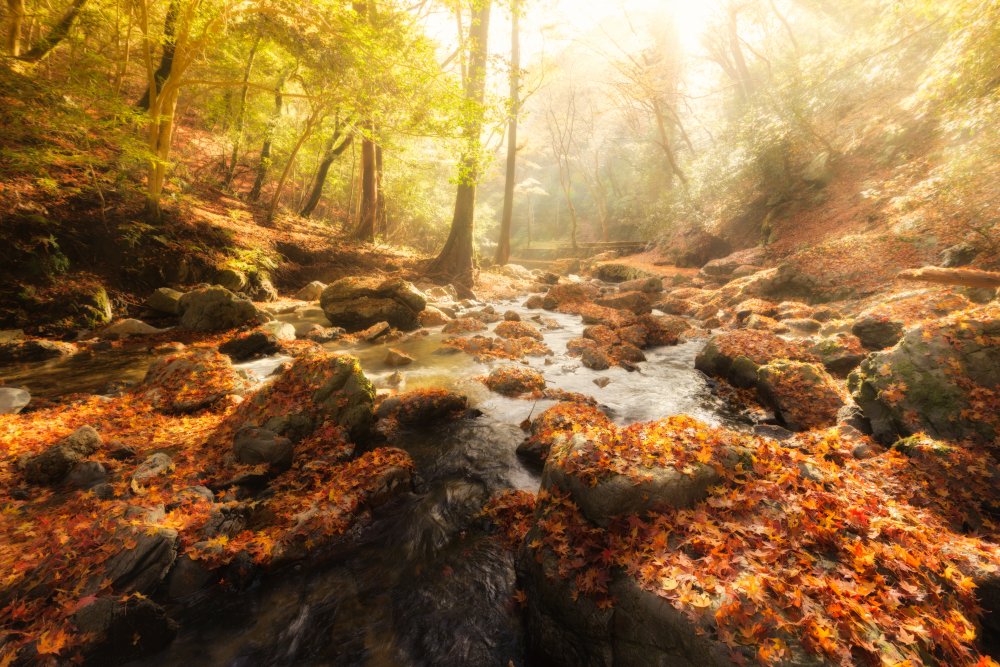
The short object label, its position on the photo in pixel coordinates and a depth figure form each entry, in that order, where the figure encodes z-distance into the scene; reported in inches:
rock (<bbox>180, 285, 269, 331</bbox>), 376.5
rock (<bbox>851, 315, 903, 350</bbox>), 298.3
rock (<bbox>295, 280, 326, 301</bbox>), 562.6
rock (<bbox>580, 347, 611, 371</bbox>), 365.1
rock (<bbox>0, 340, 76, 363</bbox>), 281.6
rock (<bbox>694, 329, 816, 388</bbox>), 309.4
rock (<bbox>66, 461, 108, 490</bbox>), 174.1
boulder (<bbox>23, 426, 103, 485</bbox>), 172.7
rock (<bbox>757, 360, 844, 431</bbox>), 242.7
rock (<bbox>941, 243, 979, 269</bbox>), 366.9
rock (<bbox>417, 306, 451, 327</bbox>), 499.8
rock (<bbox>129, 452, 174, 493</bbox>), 174.2
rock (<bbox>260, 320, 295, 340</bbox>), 375.2
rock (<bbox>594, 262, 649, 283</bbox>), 905.6
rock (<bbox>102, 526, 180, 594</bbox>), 126.6
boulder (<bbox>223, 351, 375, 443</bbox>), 219.8
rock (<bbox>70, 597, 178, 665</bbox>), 111.9
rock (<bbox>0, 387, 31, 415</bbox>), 216.6
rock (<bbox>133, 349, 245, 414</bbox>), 246.5
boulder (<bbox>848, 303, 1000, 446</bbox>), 185.0
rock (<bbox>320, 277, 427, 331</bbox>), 458.3
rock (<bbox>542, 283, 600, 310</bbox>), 645.3
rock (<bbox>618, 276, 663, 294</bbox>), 681.0
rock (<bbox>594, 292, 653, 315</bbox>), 559.3
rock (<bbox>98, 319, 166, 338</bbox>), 339.9
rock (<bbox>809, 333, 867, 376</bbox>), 293.3
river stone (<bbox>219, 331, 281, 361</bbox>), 338.6
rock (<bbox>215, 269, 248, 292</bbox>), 458.9
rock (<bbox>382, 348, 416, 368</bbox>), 359.6
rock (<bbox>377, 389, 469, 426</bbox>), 258.4
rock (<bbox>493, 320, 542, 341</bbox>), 455.8
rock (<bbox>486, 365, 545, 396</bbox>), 310.2
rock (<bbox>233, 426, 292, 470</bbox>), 196.4
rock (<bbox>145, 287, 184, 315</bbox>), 389.4
